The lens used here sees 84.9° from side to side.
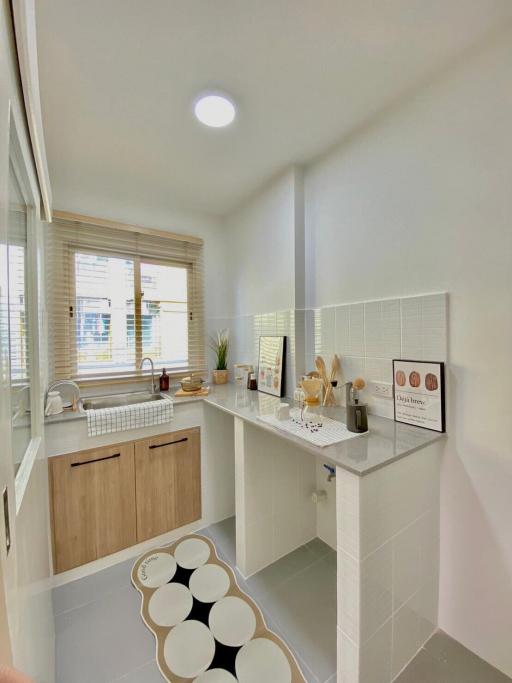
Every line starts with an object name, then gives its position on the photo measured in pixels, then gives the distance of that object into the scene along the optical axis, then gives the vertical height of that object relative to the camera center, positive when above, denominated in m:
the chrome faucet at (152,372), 2.13 -0.25
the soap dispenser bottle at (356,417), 1.21 -0.35
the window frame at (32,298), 0.88 +0.17
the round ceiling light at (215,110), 1.27 +1.08
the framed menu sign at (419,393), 1.18 -0.25
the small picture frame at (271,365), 1.86 -0.19
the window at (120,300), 1.85 +0.29
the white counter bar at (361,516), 0.93 -0.77
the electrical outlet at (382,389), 1.36 -0.25
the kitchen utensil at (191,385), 2.02 -0.33
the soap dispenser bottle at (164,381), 2.17 -0.33
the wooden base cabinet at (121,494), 1.49 -0.91
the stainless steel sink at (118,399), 1.92 -0.43
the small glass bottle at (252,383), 2.09 -0.33
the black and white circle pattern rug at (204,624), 1.07 -1.27
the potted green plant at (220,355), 2.40 -0.14
